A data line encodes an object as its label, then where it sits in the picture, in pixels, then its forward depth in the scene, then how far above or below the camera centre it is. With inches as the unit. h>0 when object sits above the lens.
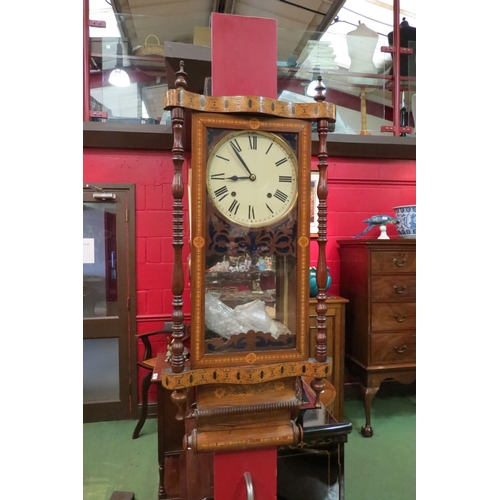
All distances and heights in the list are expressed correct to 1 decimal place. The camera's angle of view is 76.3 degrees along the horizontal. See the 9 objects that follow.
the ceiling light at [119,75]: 82.9 +44.9
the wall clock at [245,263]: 36.1 -2.1
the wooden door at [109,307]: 85.4 -16.9
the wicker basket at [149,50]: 83.9 +51.7
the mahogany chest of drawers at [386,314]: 77.7 -16.7
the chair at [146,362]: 74.6 -28.5
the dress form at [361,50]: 89.1 +55.1
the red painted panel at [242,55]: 38.0 +23.1
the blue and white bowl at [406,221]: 83.0 +6.6
